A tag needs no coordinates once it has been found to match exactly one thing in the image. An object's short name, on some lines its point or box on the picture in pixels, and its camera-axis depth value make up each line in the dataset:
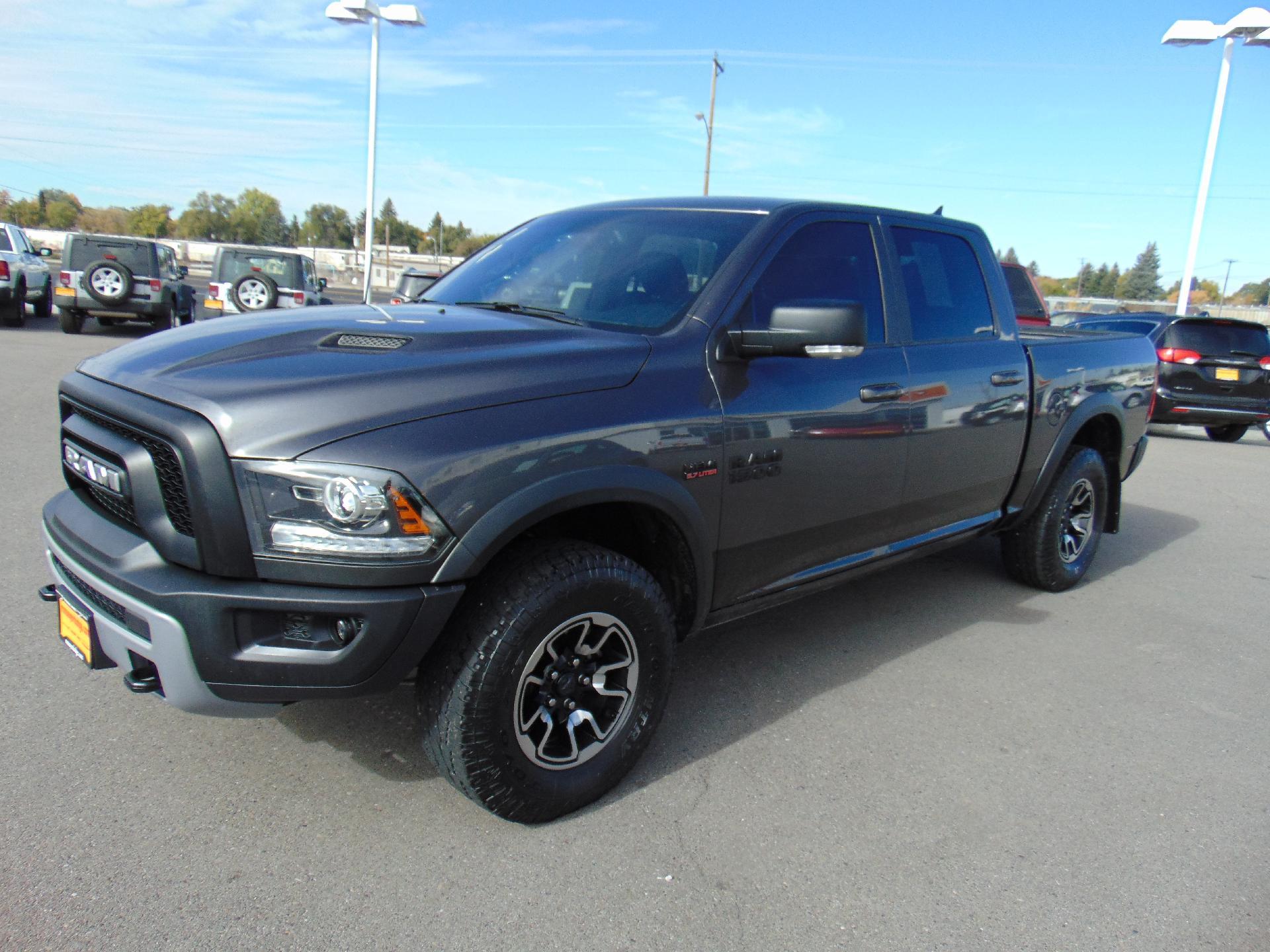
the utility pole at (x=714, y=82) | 36.38
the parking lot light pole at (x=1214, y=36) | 16.41
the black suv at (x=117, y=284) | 15.16
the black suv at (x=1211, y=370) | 11.46
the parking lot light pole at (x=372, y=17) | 18.50
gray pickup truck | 2.23
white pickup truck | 15.64
